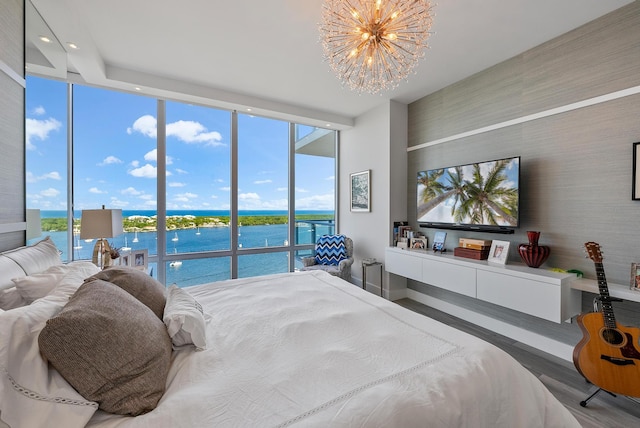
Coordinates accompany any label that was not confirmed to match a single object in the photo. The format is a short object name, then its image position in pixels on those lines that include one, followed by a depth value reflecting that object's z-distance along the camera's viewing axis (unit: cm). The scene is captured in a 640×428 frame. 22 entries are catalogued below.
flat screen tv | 263
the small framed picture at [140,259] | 288
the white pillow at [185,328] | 121
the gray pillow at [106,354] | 80
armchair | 407
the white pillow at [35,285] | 118
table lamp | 228
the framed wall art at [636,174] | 197
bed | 78
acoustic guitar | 171
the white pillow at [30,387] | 70
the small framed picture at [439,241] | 338
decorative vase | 243
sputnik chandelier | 157
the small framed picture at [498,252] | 268
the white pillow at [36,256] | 136
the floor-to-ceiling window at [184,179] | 298
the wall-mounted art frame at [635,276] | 193
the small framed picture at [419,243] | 359
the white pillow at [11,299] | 113
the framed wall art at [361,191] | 419
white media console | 214
